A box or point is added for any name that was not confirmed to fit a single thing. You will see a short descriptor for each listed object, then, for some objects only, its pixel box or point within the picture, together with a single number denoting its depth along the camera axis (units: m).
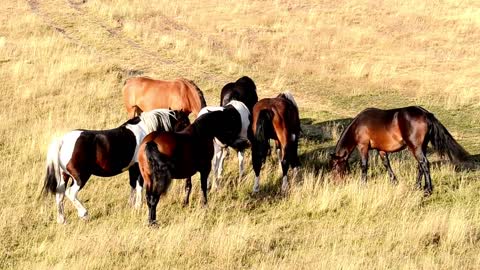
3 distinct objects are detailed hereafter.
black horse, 24.89
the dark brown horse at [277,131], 20.19
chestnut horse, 25.41
